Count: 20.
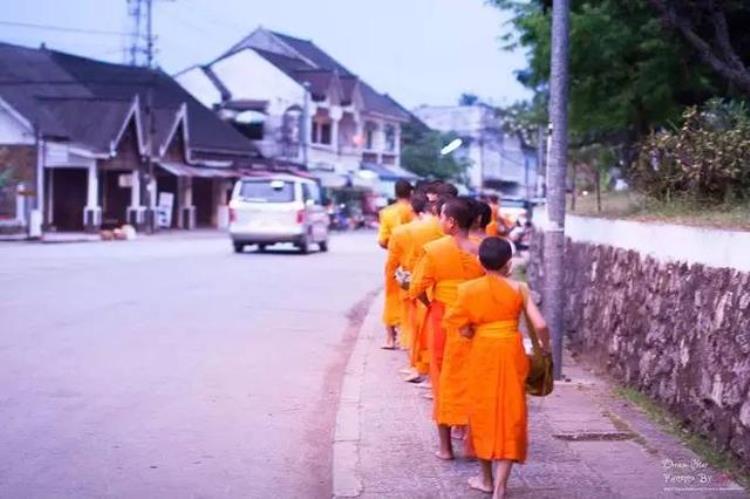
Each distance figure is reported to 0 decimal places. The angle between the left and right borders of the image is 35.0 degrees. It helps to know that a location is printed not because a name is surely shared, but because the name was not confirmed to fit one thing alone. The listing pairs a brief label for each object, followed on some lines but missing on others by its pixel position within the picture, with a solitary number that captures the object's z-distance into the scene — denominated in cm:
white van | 2975
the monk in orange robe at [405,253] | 988
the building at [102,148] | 4044
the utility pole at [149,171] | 4500
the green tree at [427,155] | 6650
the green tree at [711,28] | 1141
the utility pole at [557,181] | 1015
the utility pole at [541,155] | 3241
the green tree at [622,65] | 1432
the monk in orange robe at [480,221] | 766
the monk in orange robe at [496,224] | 1349
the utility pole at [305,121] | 5878
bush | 973
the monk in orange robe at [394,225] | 1183
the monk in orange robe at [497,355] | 627
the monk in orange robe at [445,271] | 739
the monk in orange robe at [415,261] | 900
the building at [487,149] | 7475
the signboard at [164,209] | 4859
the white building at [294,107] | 5941
